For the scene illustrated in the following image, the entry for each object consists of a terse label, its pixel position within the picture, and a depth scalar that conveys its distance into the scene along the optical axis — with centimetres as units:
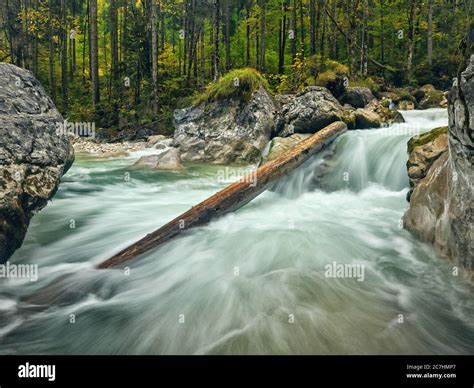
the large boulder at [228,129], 1253
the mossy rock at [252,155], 1235
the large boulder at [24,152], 460
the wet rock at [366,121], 1111
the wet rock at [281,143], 1062
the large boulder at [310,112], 1109
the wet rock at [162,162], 1163
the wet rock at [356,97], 1397
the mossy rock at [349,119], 1091
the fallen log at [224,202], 481
